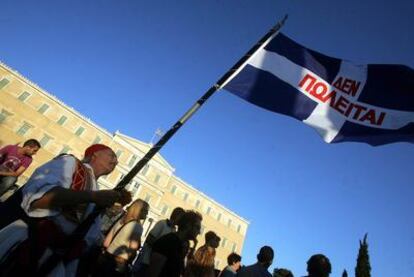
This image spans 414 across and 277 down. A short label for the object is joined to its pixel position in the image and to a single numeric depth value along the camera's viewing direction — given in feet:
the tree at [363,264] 109.09
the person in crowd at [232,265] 20.33
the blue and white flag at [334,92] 16.70
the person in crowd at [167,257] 10.52
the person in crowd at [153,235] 15.06
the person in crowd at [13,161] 19.61
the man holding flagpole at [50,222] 5.92
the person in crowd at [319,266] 13.39
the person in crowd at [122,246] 12.85
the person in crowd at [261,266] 16.57
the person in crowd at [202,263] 16.19
